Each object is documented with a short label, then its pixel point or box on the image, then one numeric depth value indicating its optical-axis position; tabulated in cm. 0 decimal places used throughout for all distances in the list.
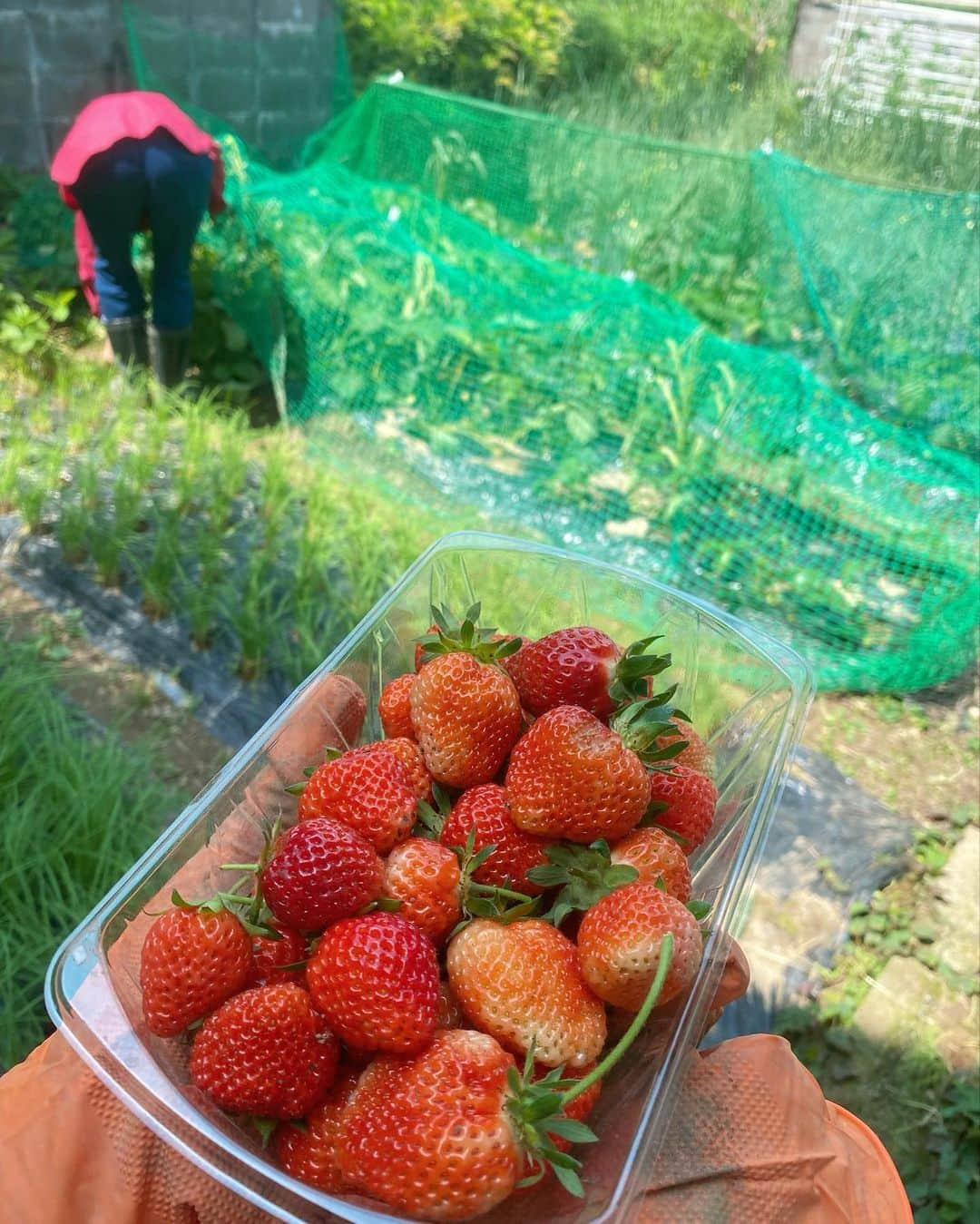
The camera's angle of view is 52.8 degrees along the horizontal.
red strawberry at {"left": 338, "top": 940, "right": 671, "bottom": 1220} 19
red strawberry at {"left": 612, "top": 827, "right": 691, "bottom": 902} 25
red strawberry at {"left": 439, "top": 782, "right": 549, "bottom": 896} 25
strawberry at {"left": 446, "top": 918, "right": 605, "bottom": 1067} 22
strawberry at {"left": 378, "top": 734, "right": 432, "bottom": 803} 28
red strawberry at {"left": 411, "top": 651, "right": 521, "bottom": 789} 27
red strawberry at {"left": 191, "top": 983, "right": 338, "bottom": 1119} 21
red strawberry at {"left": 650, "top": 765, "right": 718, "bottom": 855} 27
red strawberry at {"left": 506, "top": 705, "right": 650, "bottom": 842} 24
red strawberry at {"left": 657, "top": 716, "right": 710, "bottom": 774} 28
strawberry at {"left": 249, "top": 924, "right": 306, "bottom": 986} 24
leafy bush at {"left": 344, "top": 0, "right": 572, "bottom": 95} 184
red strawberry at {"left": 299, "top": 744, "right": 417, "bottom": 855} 25
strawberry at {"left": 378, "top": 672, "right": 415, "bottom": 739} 30
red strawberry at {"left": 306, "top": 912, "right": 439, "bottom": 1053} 21
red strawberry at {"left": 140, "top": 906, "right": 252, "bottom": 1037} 22
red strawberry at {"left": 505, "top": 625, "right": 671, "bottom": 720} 27
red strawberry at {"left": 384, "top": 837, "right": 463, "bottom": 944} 23
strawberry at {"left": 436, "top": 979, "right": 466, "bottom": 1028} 23
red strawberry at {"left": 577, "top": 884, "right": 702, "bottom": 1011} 22
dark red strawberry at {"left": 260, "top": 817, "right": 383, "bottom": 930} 22
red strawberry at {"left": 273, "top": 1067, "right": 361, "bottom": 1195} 21
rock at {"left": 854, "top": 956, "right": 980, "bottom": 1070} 55
